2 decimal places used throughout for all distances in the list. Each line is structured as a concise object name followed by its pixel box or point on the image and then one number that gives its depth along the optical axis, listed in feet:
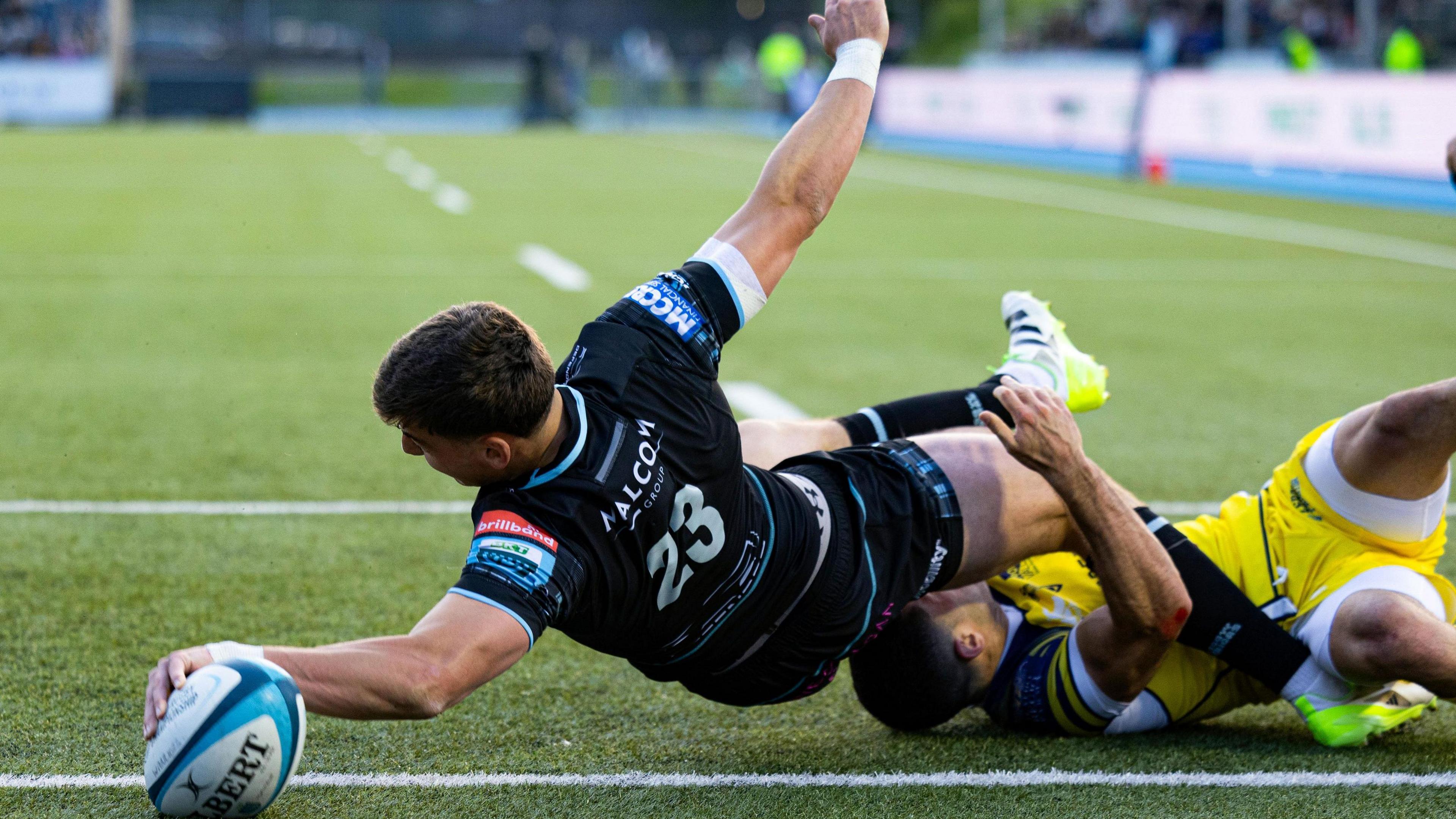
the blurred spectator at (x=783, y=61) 139.74
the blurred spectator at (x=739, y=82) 163.73
